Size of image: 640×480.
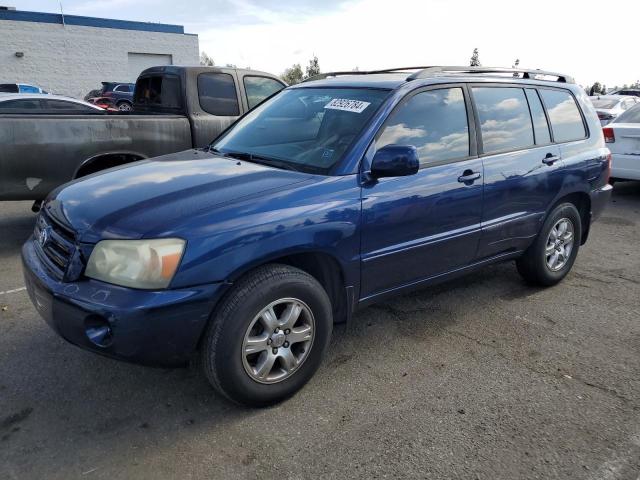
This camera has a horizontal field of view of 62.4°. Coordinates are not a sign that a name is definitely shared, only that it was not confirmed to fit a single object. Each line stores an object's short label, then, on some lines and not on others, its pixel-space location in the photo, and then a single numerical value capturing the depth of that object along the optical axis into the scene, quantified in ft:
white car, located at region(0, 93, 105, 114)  30.99
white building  100.99
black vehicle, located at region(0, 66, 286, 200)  16.16
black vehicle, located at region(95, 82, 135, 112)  70.95
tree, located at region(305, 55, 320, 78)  150.80
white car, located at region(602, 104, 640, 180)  26.22
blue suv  8.20
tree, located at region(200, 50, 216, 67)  186.34
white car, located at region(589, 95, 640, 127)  40.24
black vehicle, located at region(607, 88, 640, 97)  73.57
